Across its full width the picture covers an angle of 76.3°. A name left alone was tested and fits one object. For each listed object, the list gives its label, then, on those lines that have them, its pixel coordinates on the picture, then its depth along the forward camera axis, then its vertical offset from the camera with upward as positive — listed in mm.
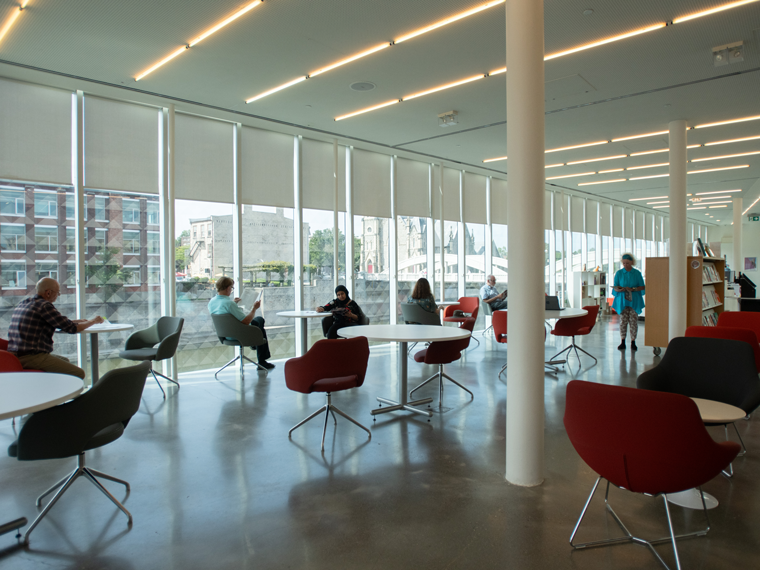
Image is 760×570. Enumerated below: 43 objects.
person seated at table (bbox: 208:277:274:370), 6480 -294
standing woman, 8336 -263
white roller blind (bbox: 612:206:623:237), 17375 +2145
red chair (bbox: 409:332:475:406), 5023 -747
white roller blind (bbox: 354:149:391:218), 9438 +1965
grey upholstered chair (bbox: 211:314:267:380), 6438 -658
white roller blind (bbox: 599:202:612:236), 16609 +2135
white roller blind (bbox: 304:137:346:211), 8508 +1942
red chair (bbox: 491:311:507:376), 6516 -598
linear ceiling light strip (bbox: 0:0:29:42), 4112 +2378
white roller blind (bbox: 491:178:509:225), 12430 +2067
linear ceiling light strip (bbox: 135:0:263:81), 4199 +2396
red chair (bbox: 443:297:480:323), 9704 -513
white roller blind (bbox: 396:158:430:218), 10203 +2028
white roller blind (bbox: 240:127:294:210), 7781 +1911
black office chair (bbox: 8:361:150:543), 2568 -757
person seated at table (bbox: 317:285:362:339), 7074 -421
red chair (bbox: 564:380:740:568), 2129 -734
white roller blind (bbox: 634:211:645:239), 18906 +2185
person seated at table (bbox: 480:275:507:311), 9516 -315
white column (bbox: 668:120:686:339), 7125 +465
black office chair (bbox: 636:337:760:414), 3283 -662
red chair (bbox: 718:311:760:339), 5449 -476
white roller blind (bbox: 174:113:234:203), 7027 +1867
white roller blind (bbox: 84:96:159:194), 6254 +1857
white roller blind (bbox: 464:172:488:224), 11695 +2037
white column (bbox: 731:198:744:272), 13118 +1347
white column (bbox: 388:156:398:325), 10047 +643
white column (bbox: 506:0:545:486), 3201 +263
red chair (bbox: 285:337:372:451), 3973 -697
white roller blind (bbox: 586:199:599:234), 15953 +2129
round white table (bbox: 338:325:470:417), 4434 -513
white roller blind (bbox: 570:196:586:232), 15203 +2129
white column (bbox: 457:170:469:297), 11523 +794
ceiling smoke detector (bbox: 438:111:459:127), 7015 +2402
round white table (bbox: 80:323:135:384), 5211 -650
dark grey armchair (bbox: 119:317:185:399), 5562 -711
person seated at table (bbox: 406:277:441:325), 7461 -240
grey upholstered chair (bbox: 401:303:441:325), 7359 -526
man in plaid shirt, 4258 -414
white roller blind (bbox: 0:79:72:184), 5633 +1829
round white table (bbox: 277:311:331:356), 6974 -472
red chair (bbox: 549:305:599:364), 6973 -647
